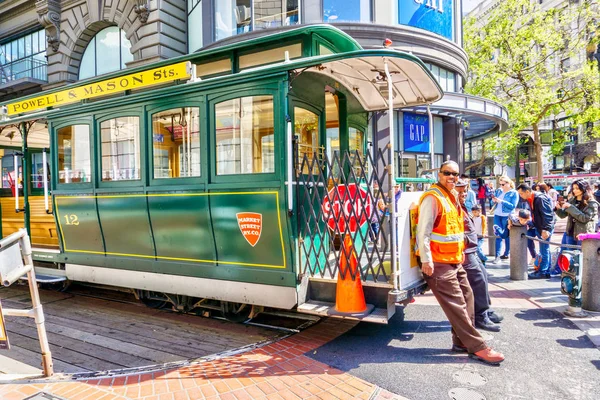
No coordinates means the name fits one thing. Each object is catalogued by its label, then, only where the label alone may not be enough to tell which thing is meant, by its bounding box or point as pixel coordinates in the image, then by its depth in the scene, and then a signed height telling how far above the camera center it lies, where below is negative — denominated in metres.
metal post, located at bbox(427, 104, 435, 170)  5.47 +0.43
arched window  16.58 +5.70
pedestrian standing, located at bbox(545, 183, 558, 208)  14.84 -0.42
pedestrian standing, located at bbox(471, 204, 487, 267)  8.34 -0.86
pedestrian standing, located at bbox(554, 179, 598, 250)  6.76 -0.44
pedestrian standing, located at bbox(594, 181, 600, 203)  13.20 -0.40
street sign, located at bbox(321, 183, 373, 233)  4.57 -0.24
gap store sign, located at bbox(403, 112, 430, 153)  15.93 +2.06
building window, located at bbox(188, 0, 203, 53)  15.19 +6.11
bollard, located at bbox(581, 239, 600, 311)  5.53 -1.22
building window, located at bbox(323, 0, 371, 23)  13.58 +5.81
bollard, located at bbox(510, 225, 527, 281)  7.50 -1.25
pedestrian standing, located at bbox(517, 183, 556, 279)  7.70 -0.75
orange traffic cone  4.48 -1.12
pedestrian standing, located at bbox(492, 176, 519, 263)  8.84 -0.55
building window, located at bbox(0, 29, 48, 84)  19.64 +6.66
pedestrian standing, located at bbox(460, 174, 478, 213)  8.32 -0.32
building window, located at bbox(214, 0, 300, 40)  13.79 +5.91
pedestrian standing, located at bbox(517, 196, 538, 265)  8.48 -1.04
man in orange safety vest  4.23 -0.74
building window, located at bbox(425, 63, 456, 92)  15.88 +4.24
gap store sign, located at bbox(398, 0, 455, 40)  14.30 +6.14
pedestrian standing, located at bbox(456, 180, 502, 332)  5.08 -1.08
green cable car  4.66 +0.26
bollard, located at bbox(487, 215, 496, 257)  10.29 -1.40
